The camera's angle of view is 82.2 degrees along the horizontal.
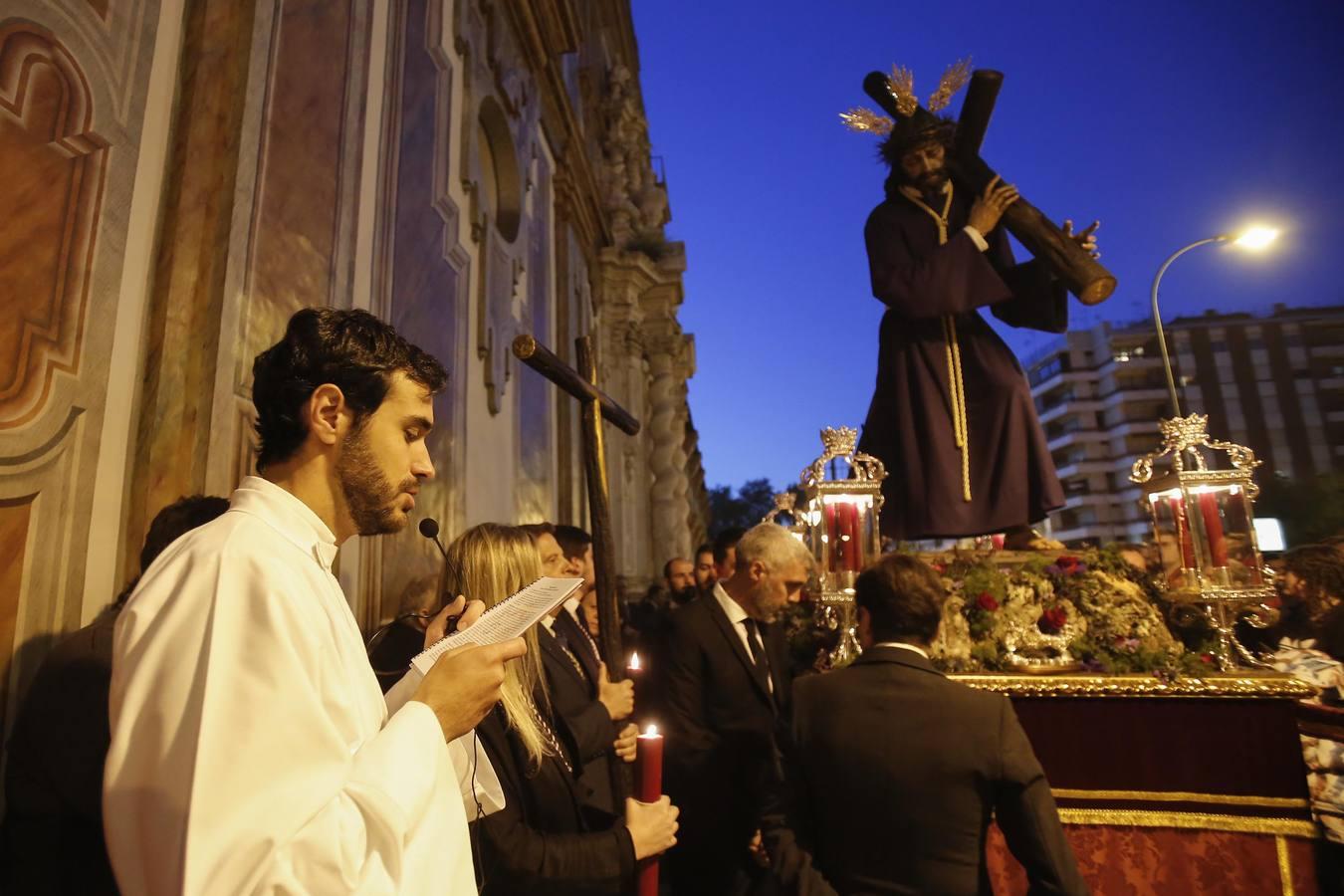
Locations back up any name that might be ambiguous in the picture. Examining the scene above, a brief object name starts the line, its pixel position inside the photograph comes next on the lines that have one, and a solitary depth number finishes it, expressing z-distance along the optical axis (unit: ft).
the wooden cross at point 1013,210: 12.98
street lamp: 36.17
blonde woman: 6.59
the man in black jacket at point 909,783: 6.79
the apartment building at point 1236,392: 132.26
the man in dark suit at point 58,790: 5.45
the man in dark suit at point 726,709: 11.07
